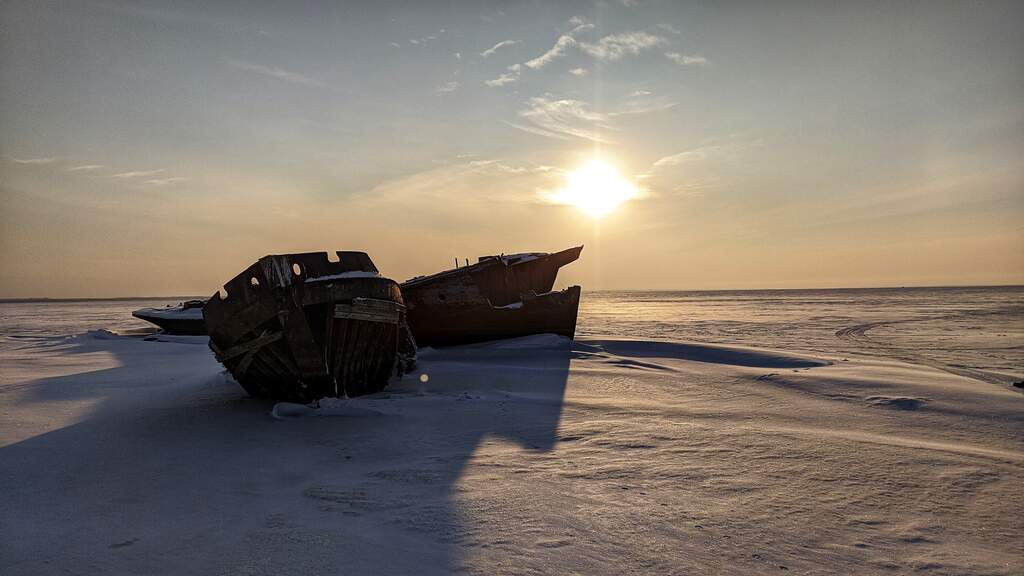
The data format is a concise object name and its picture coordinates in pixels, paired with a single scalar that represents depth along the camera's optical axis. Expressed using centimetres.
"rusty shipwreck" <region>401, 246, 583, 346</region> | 1312
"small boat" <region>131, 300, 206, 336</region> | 1978
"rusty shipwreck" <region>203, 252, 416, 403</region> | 635
